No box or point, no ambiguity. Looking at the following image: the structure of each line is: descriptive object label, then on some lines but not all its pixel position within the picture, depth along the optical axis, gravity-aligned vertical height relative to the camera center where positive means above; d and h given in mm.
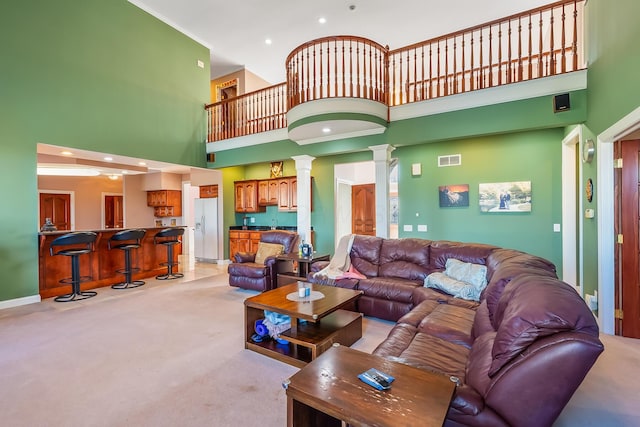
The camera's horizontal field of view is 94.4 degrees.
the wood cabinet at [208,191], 7814 +572
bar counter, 4617 -888
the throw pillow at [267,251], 5125 -685
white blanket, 3993 -775
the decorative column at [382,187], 5117 +402
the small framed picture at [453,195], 5349 +256
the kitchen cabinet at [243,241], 7441 -736
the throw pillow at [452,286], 3071 -835
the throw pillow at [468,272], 3119 -702
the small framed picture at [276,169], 7602 +1093
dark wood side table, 4512 -886
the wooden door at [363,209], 7621 +37
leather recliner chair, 4742 -920
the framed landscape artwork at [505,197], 4883 +203
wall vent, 5402 +911
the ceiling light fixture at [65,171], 6857 +1096
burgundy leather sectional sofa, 1117 -691
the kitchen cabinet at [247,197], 7789 +410
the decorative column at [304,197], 6121 +295
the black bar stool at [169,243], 5906 -606
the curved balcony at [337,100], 4641 +1770
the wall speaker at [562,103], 3666 +1307
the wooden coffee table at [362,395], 1106 -765
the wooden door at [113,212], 9537 +60
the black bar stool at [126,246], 5223 -580
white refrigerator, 7742 -443
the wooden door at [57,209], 8257 +162
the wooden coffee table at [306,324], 2494 -1078
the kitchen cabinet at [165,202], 8641 +332
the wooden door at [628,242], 2969 -353
